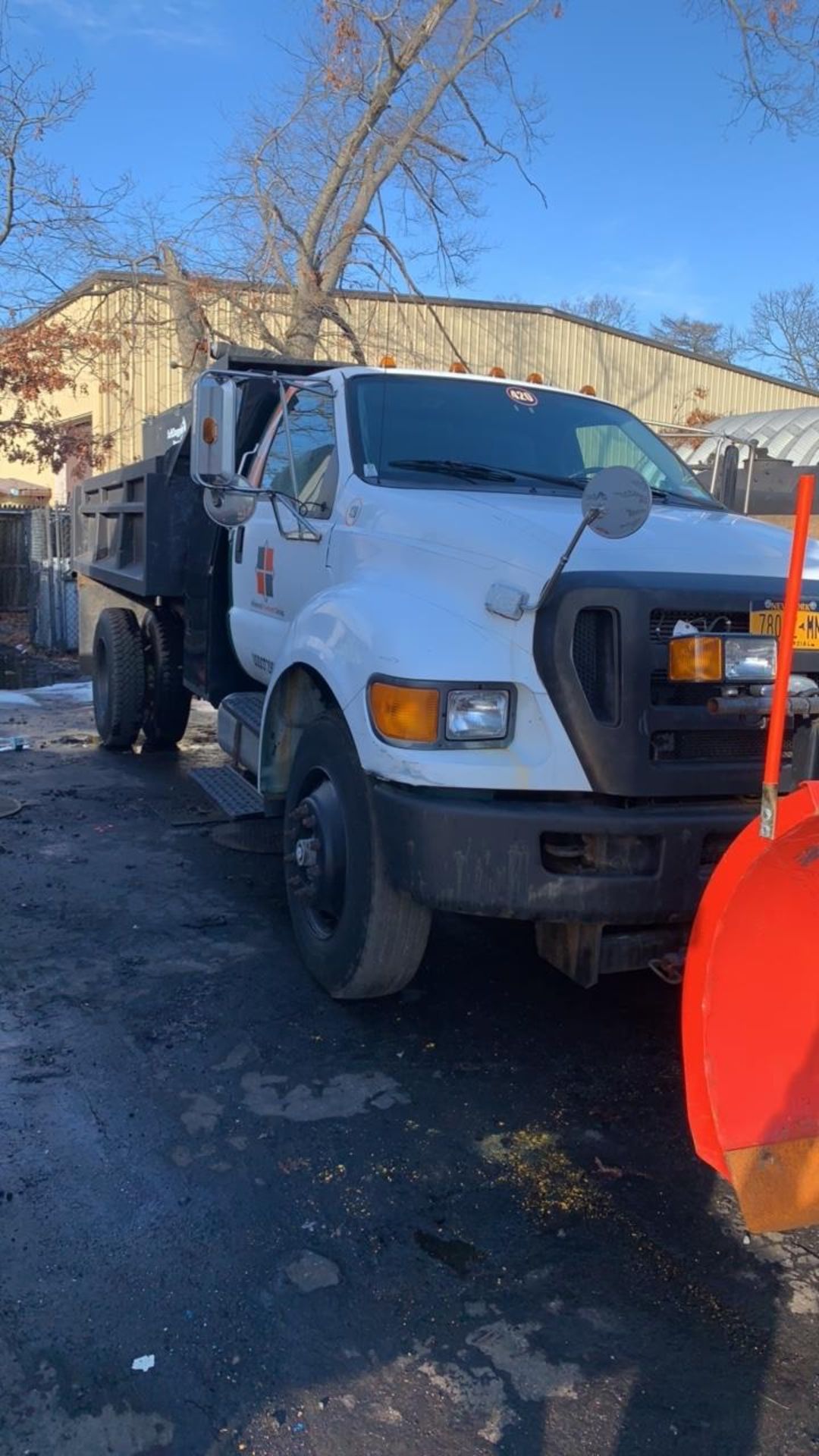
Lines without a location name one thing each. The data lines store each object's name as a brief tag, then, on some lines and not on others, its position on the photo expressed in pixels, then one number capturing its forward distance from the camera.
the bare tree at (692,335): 50.64
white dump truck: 3.18
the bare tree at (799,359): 44.16
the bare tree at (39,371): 17.31
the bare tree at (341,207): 17.25
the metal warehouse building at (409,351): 19.81
